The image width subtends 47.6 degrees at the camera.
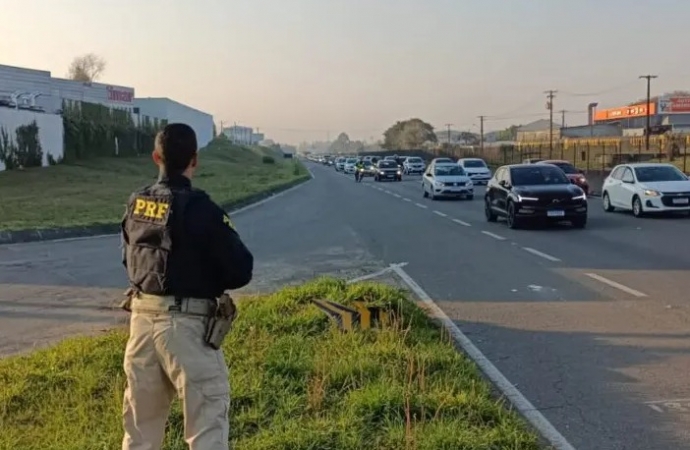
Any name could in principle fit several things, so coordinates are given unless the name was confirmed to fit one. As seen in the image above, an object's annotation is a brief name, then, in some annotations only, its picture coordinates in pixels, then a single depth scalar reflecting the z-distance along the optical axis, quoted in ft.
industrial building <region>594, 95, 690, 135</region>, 375.86
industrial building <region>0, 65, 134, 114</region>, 175.02
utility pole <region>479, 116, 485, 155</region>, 404.08
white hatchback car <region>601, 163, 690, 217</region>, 68.39
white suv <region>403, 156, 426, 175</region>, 235.61
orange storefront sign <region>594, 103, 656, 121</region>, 389.80
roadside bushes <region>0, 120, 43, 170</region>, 128.77
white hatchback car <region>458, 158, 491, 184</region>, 150.61
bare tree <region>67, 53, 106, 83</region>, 398.01
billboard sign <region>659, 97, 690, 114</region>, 384.47
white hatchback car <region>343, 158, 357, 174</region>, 272.10
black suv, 60.95
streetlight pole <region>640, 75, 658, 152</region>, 229.00
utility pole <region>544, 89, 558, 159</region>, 320.05
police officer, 11.96
